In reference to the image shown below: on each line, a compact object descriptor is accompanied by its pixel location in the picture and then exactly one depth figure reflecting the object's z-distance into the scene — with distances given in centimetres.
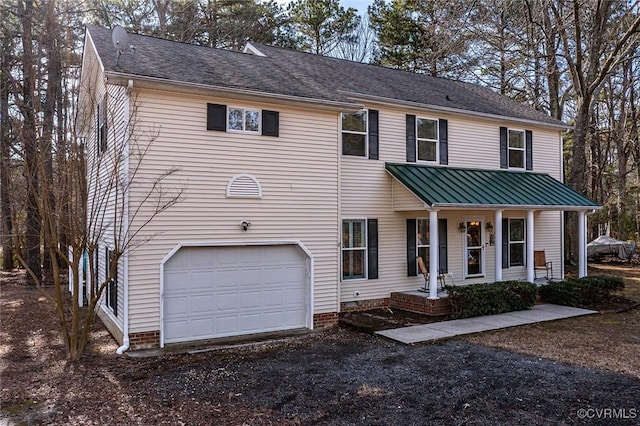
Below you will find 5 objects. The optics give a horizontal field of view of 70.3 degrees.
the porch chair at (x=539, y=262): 1387
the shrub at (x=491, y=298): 1030
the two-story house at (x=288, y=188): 791
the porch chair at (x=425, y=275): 1143
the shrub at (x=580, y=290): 1181
